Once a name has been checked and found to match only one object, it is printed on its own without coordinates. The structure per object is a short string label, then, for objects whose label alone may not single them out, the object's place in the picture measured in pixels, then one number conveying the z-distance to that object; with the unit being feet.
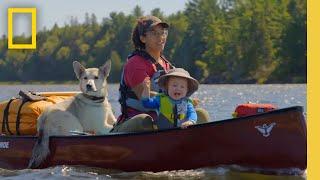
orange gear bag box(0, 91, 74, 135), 57.93
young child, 49.65
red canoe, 47.93
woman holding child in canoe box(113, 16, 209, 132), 51.62
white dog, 54.90
